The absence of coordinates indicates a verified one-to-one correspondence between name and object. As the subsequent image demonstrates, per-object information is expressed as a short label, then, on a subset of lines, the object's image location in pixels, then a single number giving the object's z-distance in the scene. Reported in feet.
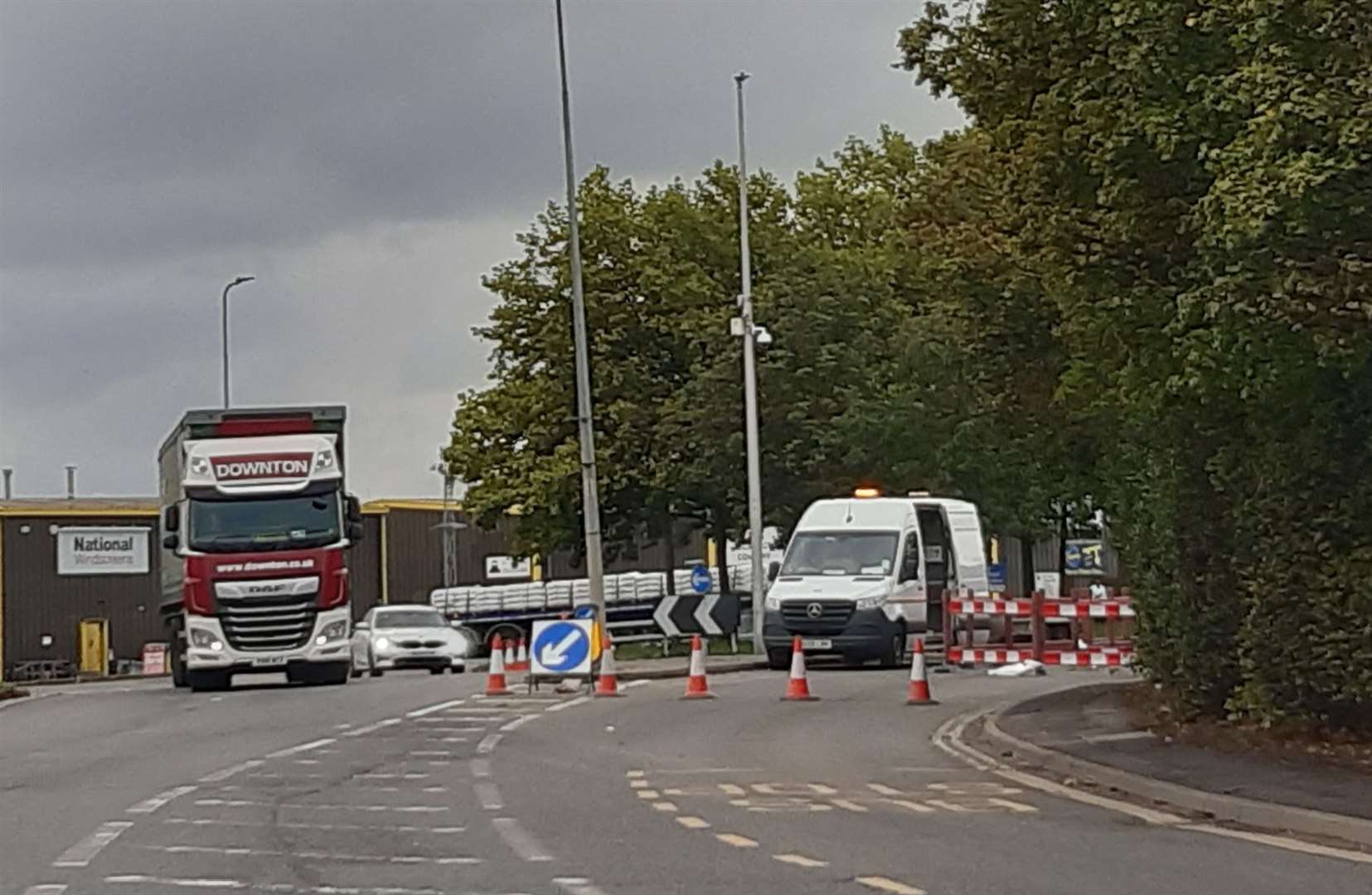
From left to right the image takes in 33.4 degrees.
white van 116.16
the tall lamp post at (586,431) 114.83
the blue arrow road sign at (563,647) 97.09
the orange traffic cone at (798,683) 90.53
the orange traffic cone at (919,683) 88.22
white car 137.80
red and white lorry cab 106.42
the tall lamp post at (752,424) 140.56
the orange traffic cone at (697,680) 92.38
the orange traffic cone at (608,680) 96.07
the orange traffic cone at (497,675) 97.71
